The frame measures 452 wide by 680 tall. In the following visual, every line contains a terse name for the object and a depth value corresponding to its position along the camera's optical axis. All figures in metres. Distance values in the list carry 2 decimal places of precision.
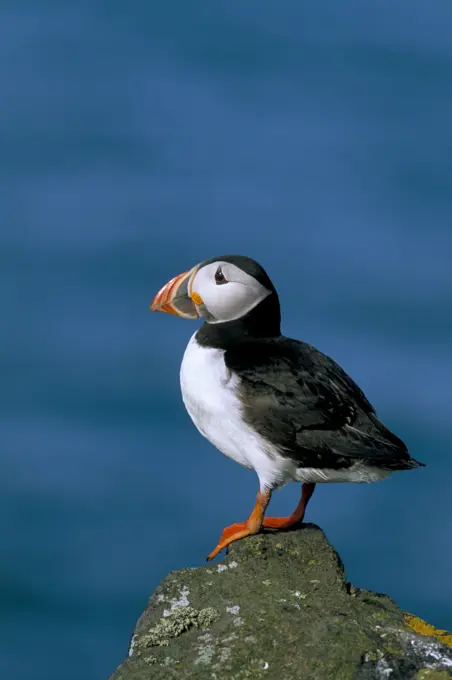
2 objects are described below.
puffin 14.13
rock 11.45
